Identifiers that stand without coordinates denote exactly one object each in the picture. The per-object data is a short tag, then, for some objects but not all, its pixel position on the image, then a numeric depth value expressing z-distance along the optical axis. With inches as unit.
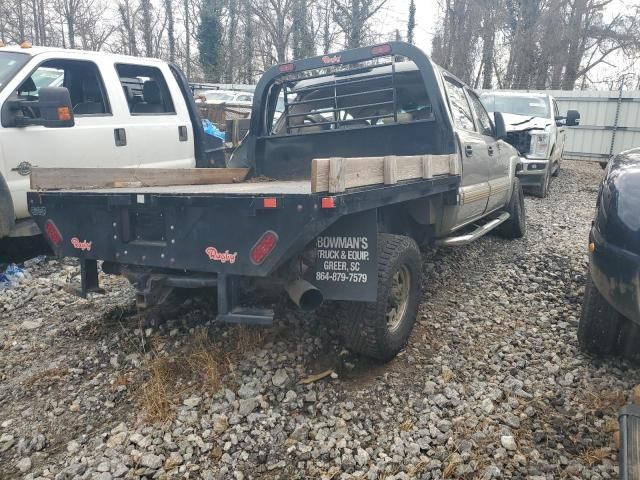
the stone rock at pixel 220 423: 106.3
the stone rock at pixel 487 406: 112.4
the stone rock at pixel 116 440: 103.2
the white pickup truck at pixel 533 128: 374.3
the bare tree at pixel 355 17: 1230.3
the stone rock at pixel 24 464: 99.0
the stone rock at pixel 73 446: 103.0
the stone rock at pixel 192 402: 113.7
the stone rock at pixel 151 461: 96.9
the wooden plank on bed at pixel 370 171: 96.2
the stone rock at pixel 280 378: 121.4
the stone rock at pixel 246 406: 111.3
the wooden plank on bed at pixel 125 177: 133.8
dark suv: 100.8
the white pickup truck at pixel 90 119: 189.5
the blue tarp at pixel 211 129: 347.0
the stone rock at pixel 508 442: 100.6
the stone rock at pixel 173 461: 97.0
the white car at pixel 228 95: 708.3
